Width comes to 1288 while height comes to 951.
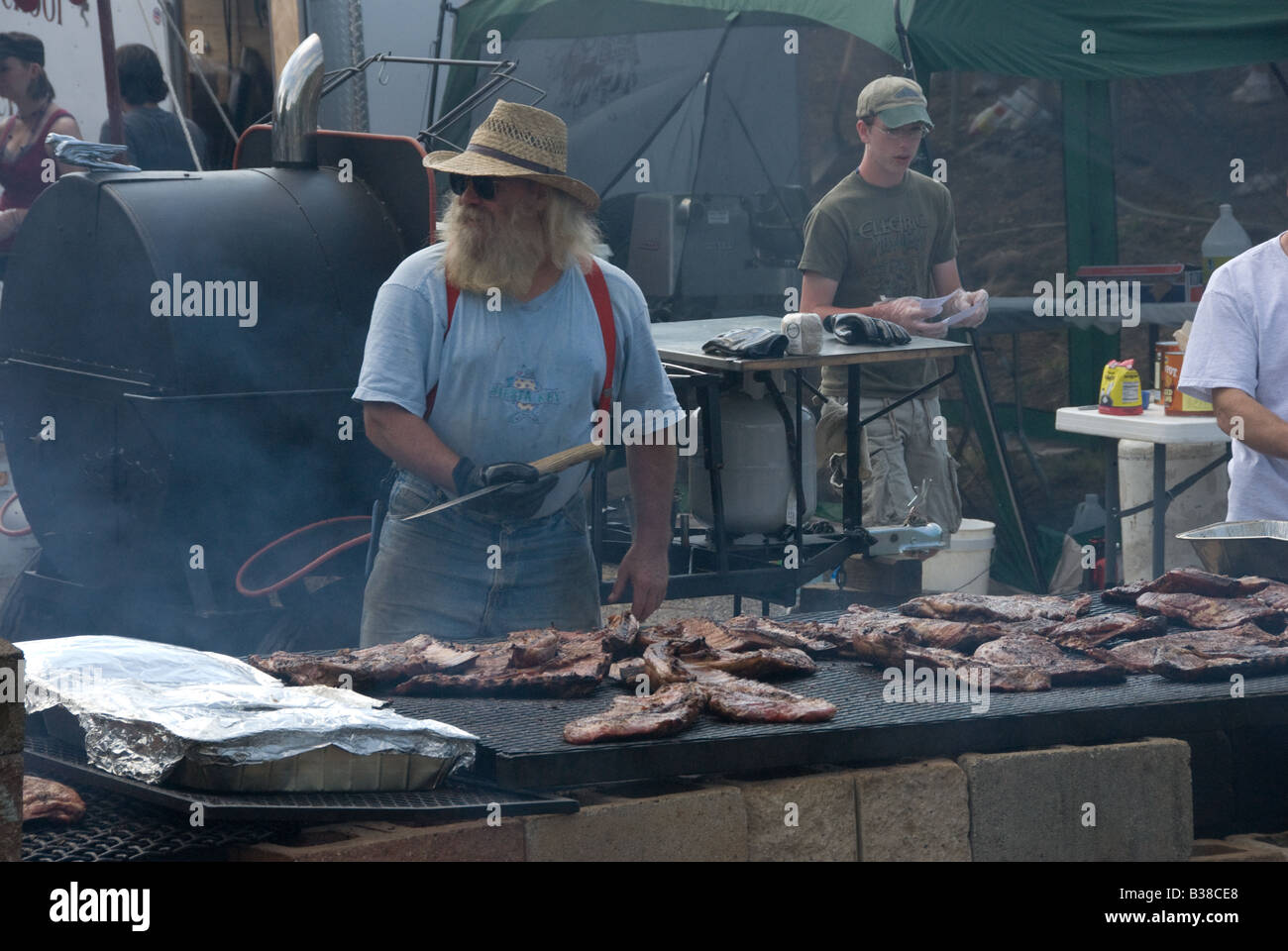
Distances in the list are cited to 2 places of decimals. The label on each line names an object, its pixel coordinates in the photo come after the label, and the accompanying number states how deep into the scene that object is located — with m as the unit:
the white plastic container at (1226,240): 7.46
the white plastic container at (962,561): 7.49
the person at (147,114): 8.02
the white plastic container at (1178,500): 6.96
